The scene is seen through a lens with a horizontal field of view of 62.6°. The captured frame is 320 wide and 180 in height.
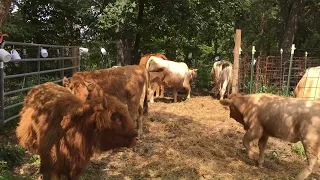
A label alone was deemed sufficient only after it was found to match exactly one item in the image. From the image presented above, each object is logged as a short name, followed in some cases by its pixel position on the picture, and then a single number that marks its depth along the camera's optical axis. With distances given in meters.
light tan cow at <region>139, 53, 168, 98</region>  9.88
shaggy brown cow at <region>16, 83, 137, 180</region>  3.03
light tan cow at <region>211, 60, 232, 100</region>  10.75
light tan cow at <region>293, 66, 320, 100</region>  7.11
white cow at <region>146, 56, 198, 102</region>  9.53
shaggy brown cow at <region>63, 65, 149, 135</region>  4.92
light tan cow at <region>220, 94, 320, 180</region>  4.24
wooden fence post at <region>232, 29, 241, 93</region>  8.11
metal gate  5.01
